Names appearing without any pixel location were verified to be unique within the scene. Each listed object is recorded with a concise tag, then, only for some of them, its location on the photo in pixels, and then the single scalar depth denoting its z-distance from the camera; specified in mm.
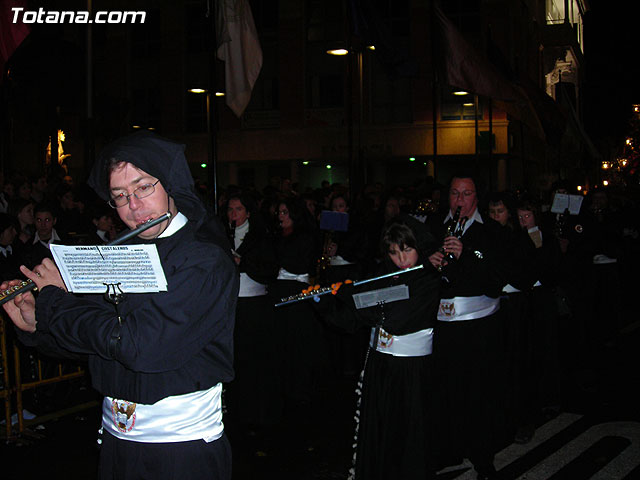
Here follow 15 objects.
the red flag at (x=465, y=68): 13758
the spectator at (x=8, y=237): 7573
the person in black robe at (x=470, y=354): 5770
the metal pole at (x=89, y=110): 11133
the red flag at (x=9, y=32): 11500
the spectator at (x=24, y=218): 8383
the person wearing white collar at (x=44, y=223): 8398
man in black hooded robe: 2740
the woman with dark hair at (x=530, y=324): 6496
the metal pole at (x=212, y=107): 8062
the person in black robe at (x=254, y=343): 7301
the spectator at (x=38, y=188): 11622
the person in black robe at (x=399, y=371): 5082
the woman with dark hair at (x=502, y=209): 6906
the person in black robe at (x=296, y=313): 8344
